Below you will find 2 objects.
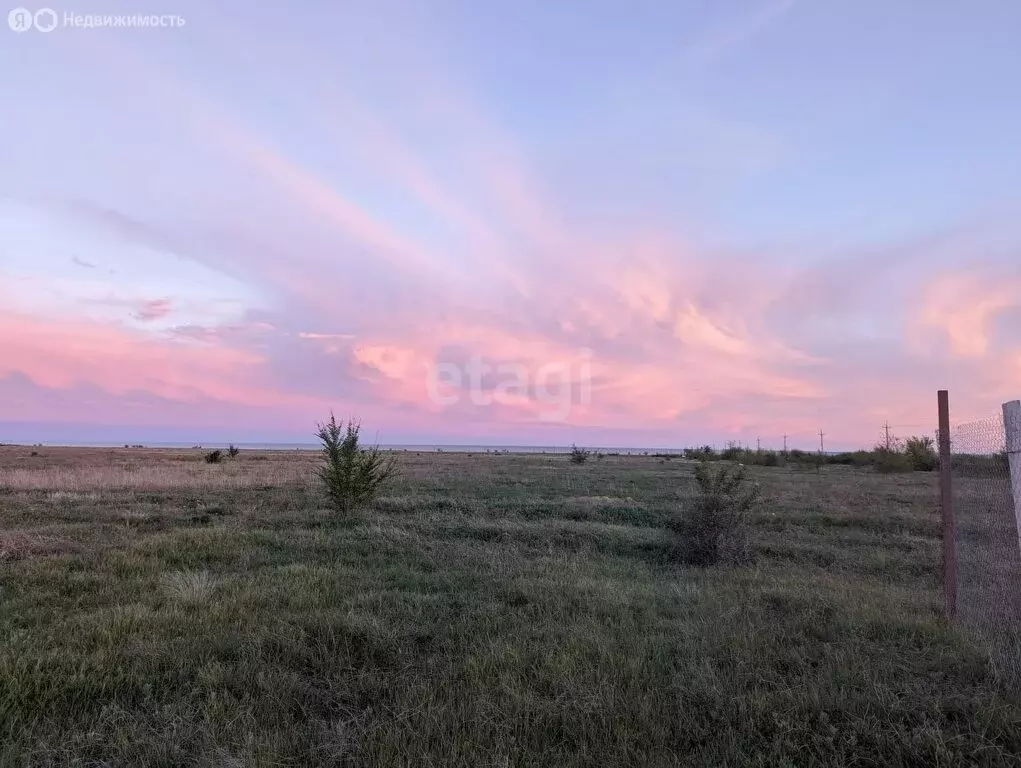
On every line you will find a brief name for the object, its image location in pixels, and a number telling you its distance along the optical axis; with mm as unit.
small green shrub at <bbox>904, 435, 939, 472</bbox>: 44156
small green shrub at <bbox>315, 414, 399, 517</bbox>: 15062
